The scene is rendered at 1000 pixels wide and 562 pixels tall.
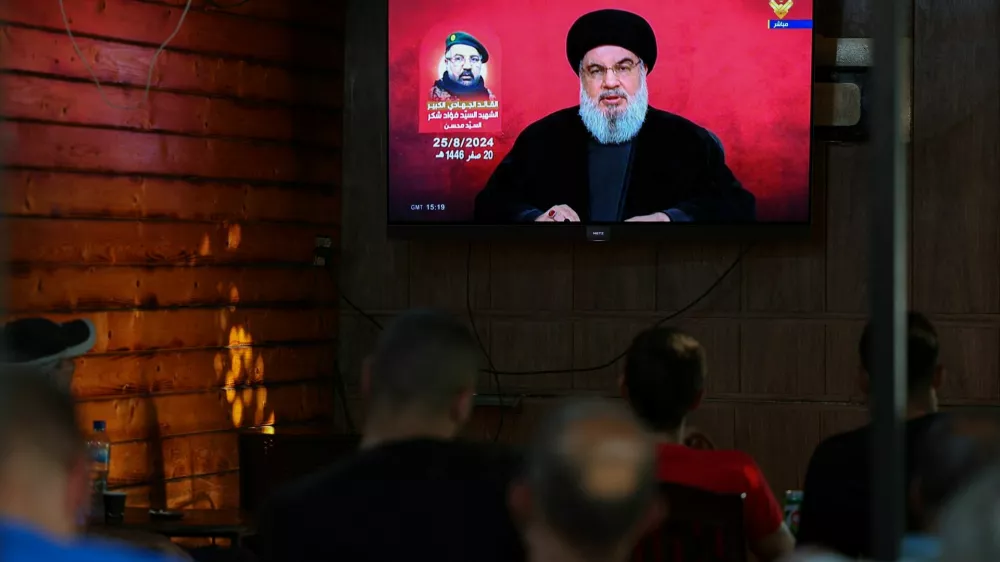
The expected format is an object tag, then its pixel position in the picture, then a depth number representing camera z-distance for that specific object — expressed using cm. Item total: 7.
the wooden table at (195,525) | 733
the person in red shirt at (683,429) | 527
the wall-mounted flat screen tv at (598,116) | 1007
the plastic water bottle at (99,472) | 752
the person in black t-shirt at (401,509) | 399
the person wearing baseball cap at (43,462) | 325
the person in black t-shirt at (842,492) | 530
